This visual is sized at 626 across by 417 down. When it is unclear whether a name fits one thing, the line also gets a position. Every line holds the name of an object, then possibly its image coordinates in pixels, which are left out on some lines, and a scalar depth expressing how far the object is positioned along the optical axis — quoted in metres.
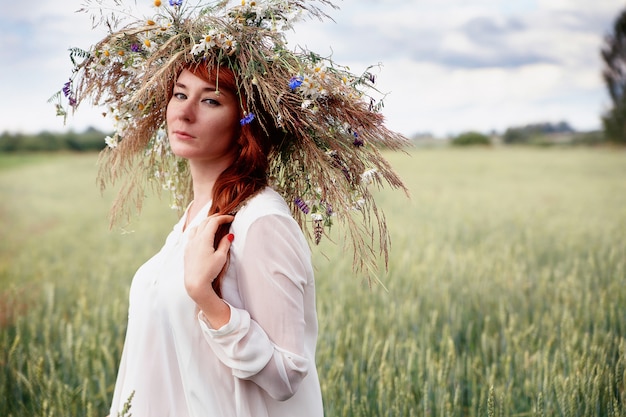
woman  1.78
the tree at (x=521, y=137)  49.41
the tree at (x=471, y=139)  49.62
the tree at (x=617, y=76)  42.04
